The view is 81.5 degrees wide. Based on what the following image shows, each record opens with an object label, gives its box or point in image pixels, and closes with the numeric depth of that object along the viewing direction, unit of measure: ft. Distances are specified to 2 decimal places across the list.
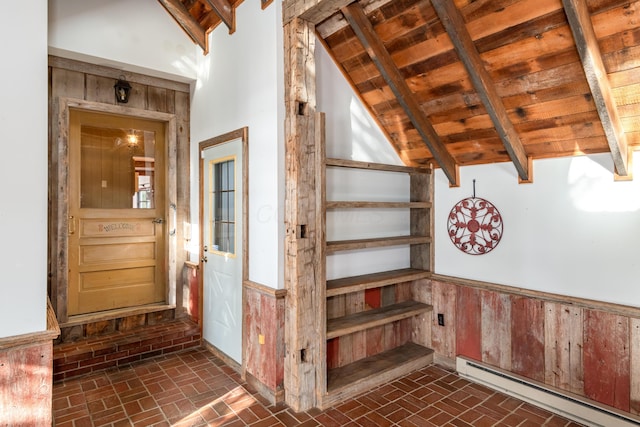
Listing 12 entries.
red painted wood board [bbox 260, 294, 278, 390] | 9.22
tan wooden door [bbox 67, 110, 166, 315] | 12.17
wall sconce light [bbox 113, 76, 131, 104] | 12.37
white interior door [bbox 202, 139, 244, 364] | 10.83
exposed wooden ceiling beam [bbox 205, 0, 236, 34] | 10.85
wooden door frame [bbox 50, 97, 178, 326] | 11.43
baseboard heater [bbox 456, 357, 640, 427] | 8.06
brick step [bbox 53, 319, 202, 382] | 10.56
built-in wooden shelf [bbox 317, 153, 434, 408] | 9.65
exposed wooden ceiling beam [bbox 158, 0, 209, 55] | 12.39
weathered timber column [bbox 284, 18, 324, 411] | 8.82
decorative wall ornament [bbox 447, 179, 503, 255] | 10.36
